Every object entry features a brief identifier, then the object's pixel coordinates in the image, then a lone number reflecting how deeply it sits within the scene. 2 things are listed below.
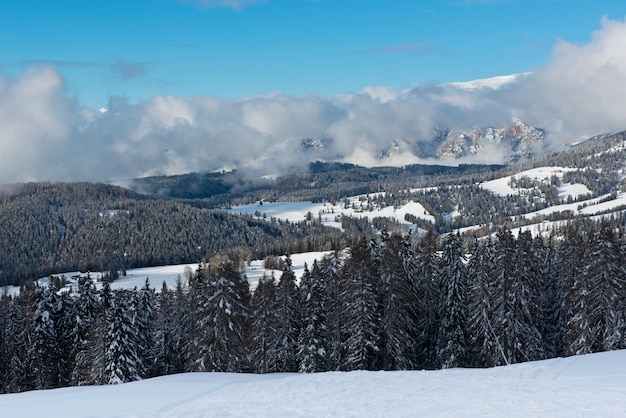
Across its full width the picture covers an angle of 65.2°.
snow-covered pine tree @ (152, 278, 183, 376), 61.78
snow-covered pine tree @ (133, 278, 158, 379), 53.08
